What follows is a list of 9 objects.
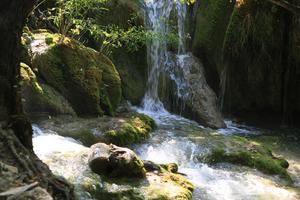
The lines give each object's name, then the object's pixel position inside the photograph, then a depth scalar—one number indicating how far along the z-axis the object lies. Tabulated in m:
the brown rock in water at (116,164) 6.64
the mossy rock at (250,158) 8.44
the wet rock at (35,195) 3.20
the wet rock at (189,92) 12.40
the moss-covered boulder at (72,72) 10.12
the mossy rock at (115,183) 6.16
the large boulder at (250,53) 12.53
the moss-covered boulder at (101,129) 8.66
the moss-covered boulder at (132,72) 13.19
